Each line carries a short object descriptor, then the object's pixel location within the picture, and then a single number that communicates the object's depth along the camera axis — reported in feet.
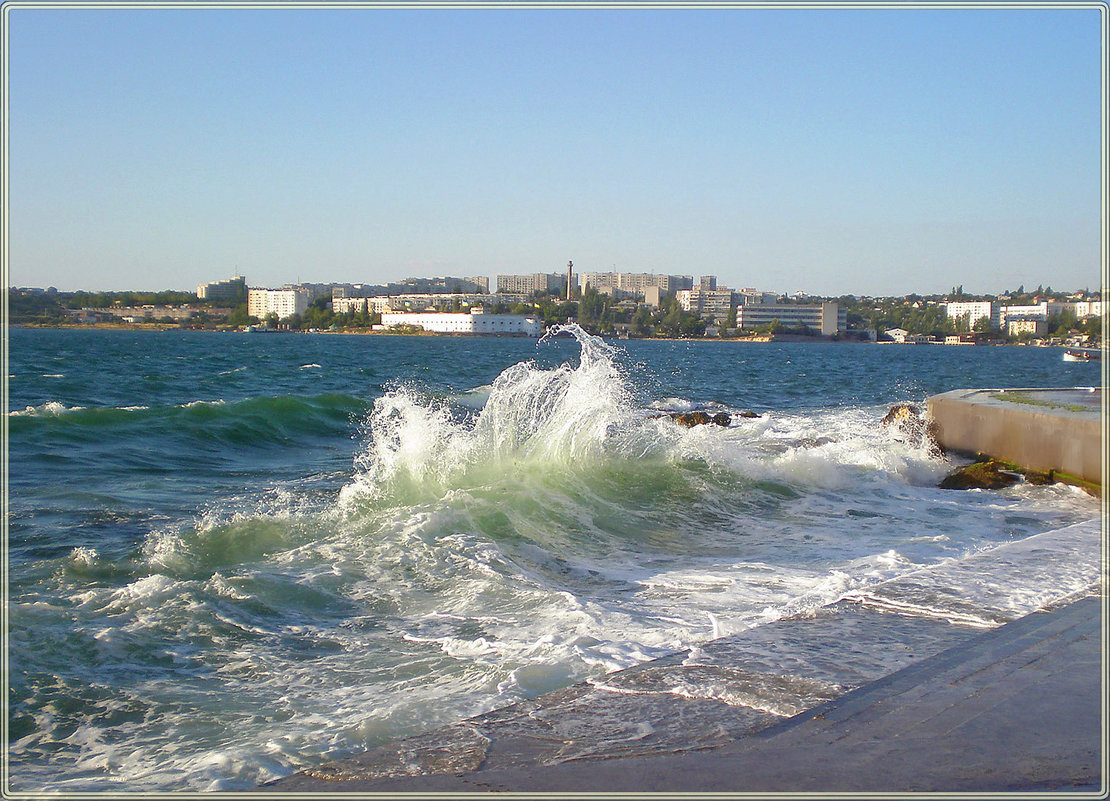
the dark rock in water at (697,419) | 71.00
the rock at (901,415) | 60.39
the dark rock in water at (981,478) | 43.16
